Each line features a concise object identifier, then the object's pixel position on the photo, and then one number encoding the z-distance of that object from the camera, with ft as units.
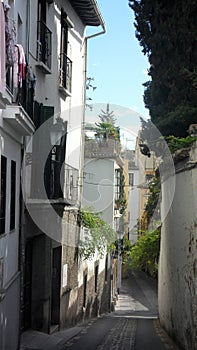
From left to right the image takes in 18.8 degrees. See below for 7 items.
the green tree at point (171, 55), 54.34
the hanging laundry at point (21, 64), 33.71
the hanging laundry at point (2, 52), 26.84
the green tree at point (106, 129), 74.65
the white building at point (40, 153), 33.22
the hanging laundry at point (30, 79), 37.96
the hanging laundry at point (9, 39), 29.58
